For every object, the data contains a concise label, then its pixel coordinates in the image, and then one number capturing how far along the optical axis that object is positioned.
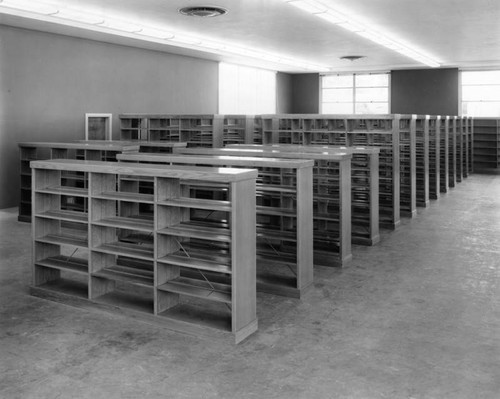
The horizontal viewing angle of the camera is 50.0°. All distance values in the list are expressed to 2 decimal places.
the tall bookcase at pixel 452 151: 12.42
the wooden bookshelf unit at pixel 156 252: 3.75
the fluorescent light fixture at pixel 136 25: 8.34
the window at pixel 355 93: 18.77
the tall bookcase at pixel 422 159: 9.39
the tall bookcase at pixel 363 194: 6.40
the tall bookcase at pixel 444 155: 11.45
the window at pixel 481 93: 17.20
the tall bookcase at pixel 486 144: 15.71
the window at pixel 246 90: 15.98
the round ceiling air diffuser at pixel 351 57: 14.97
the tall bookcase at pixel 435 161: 10.37
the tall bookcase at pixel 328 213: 5.54
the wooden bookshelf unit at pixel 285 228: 4.66
